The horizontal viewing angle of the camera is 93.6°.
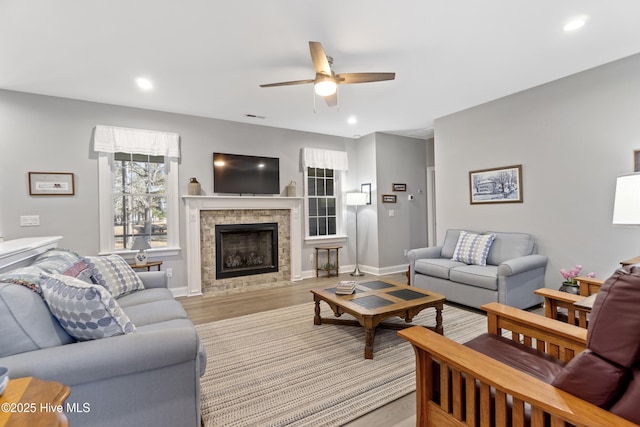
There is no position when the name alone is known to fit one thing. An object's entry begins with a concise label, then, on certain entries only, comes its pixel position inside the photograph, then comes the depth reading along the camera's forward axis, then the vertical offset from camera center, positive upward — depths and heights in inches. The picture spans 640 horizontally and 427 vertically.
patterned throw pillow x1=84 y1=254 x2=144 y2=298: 96.3 -19.9
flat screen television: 186.1 +25.6
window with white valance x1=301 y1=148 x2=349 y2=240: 219.6 +15.8
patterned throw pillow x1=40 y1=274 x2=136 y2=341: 55.1 -17.3
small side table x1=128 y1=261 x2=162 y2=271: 150.5 -25.2
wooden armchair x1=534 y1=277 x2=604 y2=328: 79.4 -27.4
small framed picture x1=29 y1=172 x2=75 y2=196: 142.6 +16.2
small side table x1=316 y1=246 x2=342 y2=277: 217.2 -36.6
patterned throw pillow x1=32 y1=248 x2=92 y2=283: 81.0 -13.3
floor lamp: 219.9 +9.2
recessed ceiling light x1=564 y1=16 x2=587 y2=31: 93.1 +58.6
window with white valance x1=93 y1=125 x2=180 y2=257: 158.1 +15.7
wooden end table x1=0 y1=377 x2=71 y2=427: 32.8 -22.0
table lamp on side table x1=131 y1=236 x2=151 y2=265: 156.5 -16.9
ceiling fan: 98.5 +47.5
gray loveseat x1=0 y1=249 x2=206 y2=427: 48.9 -24.7
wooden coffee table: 95.8 -32.1
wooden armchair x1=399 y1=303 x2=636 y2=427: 37.5 -26.6
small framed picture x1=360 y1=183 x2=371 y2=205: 228.1 +16.5
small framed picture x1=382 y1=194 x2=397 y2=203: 226.2 +10.0
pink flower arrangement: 124.1 -27.5
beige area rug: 72.3 -47.4
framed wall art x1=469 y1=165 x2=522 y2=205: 154.8 +13.1
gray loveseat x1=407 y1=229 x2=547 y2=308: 128.1 -30.2
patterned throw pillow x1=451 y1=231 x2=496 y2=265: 151.3 -20.0
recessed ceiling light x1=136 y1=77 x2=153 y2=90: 130.0 +59.1
